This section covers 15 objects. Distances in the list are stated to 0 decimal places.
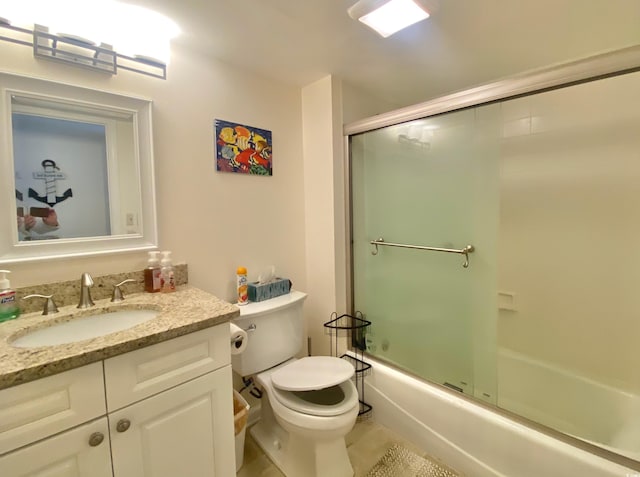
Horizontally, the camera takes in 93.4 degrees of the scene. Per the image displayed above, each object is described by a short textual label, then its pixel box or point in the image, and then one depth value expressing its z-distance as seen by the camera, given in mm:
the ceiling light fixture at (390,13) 1057
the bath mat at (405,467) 1397
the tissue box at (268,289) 1594
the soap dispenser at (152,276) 1292
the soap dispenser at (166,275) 1308
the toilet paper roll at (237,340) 1197
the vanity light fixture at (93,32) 1049
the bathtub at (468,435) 1162
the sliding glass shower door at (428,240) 1610
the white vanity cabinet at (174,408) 863
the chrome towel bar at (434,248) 1642
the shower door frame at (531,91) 1010
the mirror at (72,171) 1050
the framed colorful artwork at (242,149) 1560
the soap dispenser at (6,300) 992
